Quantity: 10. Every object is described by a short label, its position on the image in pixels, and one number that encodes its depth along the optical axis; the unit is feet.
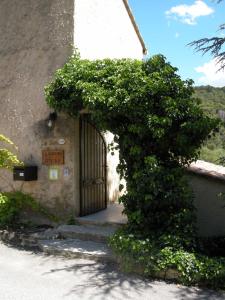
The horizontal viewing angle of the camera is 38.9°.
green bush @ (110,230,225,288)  16.61
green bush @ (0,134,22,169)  24.37
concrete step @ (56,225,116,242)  21.36
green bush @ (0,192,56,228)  24.09
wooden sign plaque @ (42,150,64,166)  24.09
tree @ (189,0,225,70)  21.20
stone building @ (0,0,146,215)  24.07
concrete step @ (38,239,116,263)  19.20
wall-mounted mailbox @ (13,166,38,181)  24.21
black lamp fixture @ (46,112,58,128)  24.09
